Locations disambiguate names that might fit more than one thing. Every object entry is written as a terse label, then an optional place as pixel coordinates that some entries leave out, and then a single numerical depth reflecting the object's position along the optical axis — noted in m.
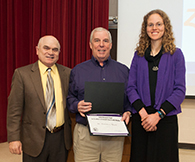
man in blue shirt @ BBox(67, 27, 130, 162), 1.57
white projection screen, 2.84
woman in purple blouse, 1.44
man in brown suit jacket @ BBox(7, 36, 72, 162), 1.56
